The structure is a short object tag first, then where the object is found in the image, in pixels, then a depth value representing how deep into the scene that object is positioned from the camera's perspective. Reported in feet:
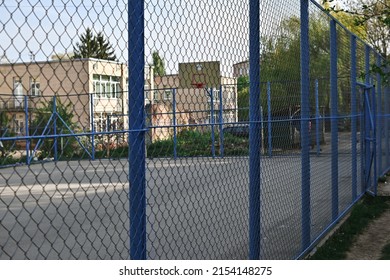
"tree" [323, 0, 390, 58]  76.72
